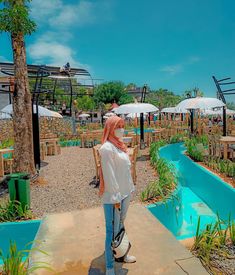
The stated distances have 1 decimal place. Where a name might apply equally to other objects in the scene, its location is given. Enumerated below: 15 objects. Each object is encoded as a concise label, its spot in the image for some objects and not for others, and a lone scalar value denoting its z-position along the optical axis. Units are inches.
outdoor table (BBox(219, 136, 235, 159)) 356.1
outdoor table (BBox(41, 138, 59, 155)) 459.2
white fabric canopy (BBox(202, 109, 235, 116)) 768.1
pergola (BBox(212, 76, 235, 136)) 457.3
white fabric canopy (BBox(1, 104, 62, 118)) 405.1
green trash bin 186.2
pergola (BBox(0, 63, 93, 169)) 317.1
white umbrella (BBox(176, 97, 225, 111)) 368.5
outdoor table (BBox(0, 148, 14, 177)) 309.3
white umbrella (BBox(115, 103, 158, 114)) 389.7
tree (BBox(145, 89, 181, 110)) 2537.2
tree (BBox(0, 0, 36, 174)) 255.6
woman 94.6
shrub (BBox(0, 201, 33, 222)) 176.6
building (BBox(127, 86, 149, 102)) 2330.3
